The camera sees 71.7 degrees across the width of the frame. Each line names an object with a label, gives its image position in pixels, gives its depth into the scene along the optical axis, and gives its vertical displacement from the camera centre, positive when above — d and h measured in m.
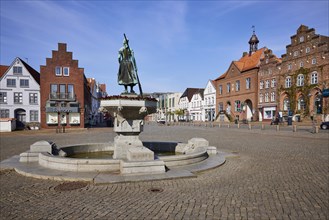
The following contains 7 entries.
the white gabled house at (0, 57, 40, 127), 37.97 +3.49
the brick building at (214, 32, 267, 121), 52.16 +6.25
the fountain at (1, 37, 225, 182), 6.84 -1.51
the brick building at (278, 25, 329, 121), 37.88 +6.74
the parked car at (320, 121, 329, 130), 29.54 -1.72
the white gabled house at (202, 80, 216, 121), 67.00 +3.37
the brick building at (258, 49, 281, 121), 46.50 +5.76
